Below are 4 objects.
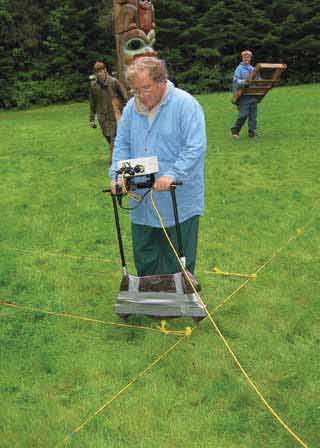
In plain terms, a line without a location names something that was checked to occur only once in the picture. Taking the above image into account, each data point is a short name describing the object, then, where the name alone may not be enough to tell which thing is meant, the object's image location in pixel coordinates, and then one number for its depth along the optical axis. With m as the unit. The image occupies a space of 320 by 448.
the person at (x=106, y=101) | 9.87
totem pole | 8.69
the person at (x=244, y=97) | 11.60
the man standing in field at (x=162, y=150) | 3.95
